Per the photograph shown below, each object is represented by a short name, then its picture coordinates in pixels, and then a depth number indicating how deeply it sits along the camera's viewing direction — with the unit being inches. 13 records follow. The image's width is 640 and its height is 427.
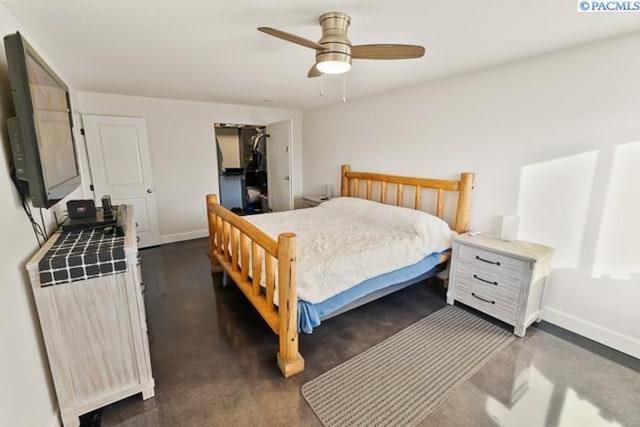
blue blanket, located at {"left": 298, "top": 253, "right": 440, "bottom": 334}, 74.8
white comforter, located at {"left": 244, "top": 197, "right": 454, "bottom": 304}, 80.4
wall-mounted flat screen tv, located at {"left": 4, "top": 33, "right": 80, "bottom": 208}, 46.4
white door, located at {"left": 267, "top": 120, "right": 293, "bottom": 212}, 175.8
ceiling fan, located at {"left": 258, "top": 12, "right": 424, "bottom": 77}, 63.4
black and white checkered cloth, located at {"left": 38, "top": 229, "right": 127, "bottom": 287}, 52.9
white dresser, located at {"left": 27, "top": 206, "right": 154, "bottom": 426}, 54.7
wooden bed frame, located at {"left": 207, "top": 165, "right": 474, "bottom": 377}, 69.1
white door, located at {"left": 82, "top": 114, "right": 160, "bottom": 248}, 149.0
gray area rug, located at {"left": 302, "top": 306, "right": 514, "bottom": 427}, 64.2
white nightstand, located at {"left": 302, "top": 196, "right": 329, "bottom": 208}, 179.0
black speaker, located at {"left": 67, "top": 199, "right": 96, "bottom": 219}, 78.3
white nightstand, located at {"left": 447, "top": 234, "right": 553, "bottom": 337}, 88.6
